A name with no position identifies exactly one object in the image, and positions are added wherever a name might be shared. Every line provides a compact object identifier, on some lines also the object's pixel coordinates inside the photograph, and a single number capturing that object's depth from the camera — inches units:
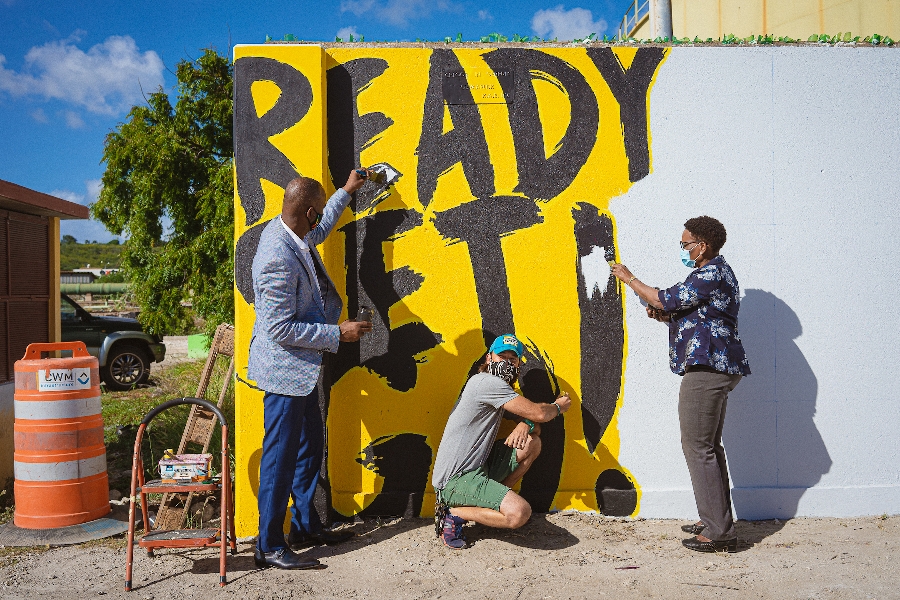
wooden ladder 170.1
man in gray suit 140.4
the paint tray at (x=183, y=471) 143.9
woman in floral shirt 150.9
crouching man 154.9
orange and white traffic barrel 170.6
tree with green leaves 373.4
